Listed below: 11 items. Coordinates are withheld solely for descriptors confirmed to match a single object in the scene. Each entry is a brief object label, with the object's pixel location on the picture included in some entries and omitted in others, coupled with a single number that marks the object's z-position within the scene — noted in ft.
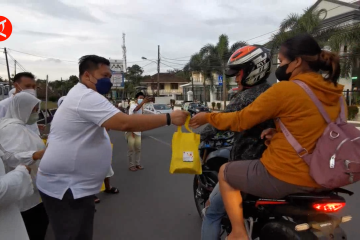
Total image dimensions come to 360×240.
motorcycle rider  7.11
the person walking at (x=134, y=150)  20.84
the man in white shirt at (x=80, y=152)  6.22
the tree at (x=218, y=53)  89.92
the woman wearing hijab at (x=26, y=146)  7.67
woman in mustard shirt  5.64
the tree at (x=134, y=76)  183.01
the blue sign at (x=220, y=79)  98.98
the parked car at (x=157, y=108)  58.73
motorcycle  5.78
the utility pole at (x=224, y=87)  91.24
